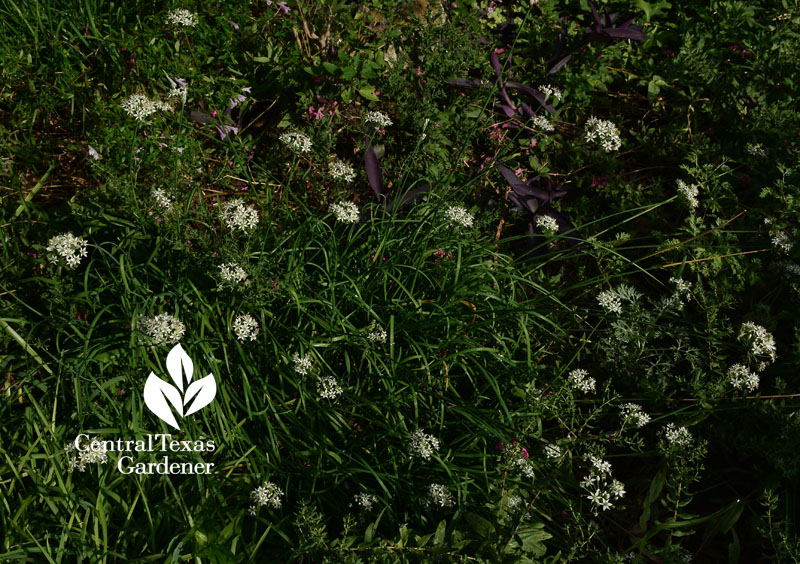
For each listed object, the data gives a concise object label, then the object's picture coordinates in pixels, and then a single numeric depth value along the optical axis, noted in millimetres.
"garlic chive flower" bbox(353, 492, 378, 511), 2414
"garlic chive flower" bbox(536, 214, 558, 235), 3188
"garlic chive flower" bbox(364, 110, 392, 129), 3049
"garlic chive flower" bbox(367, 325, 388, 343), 2654
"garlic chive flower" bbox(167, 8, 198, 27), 2896
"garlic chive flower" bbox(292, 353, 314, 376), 2533
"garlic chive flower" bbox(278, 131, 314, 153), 2810
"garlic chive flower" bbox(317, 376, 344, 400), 2541
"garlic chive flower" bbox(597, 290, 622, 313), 2863
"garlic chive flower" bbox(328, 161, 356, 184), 2962
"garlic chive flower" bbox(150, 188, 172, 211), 2666
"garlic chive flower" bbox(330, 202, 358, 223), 2836
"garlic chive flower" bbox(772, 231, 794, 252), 3158
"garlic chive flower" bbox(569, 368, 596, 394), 2727
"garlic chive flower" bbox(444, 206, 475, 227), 2932
